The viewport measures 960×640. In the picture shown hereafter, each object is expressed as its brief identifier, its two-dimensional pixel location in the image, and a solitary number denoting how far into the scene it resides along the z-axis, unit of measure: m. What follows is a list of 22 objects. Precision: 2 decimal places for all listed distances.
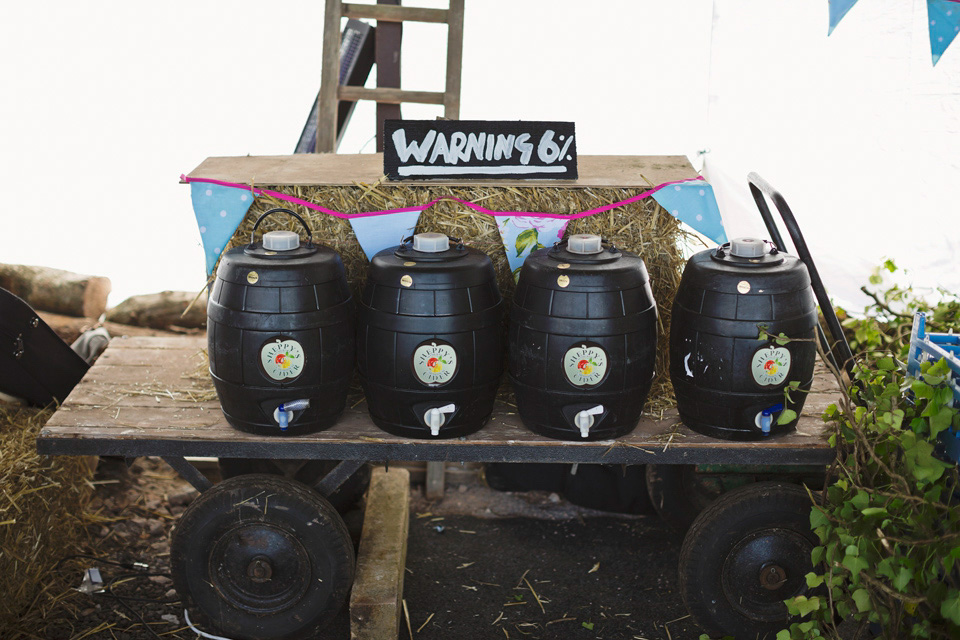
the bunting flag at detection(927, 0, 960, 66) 3.16
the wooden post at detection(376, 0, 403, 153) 3.76
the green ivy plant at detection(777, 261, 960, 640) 1.84
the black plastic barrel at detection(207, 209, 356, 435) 2.36
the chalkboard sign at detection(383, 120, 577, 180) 2.62
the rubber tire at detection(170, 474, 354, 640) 2.52
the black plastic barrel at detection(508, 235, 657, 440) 2.35
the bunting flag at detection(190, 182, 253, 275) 2.68
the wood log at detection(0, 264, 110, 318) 3.99
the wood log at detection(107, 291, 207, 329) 4.15
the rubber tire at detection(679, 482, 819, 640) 2.54
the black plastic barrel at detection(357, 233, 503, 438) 2.37
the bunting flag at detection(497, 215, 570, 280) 2.72
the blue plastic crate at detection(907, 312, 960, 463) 2.09
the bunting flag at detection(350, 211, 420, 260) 2.69
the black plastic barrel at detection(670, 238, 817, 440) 2.35
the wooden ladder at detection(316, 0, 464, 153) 3.65
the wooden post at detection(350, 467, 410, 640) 2.53
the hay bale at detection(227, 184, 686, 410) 2.71
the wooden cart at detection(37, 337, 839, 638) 2.49
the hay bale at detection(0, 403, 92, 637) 2.62
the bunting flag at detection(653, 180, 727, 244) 2.69
